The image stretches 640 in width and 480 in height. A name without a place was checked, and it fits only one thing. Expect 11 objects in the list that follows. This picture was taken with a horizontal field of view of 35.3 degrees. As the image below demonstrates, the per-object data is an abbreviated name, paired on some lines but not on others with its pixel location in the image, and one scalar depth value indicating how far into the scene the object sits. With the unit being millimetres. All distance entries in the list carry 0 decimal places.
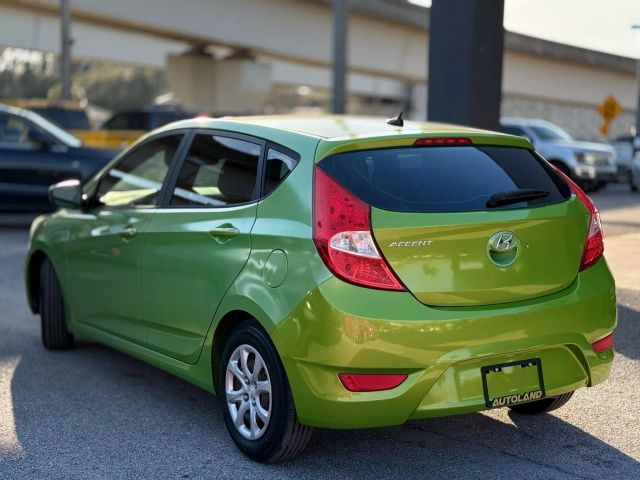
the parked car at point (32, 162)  14422
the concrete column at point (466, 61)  10328
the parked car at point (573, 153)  22438
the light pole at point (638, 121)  39469
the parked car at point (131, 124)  21828
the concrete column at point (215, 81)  41125
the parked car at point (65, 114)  22797
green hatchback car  4113
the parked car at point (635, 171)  23516
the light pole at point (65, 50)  29141
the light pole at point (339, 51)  23625
